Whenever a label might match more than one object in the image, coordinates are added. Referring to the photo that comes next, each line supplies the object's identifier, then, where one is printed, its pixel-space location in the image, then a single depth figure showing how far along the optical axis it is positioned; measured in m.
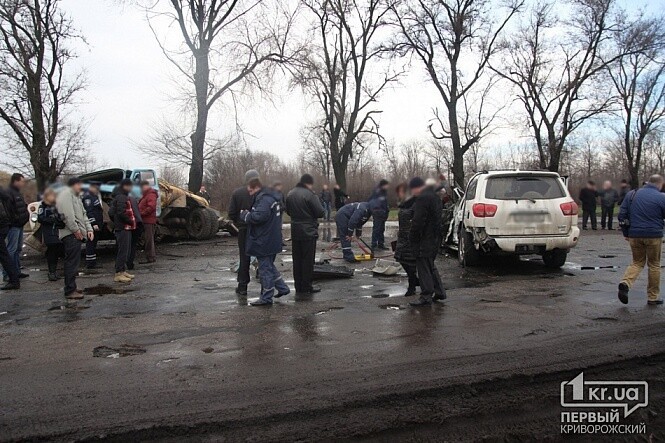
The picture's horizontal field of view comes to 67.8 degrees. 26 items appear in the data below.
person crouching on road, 10.73
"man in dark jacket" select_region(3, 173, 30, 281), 7.90
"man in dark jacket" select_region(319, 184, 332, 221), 22.49
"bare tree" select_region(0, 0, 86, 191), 21.49
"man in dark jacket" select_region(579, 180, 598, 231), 17.28
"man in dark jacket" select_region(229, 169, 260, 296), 7.46
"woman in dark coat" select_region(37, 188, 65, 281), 7.35
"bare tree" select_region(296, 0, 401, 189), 31.03
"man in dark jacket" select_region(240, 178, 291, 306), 6.77
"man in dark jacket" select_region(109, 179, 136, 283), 8.86
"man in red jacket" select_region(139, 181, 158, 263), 10.90
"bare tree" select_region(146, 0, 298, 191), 23.27
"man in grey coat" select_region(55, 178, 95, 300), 6.95
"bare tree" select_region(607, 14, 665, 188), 36.59
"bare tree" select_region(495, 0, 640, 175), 30.27
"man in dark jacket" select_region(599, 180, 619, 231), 18.09
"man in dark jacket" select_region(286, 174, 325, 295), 7.40
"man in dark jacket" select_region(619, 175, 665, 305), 6.32
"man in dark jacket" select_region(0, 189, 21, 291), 8.00
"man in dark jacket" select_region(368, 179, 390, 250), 8.83
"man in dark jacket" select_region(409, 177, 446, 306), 6.63
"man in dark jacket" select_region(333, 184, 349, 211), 14.10
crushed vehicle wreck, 12.83
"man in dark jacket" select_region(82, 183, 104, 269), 10.42
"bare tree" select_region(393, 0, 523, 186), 28.44
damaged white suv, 8.62
